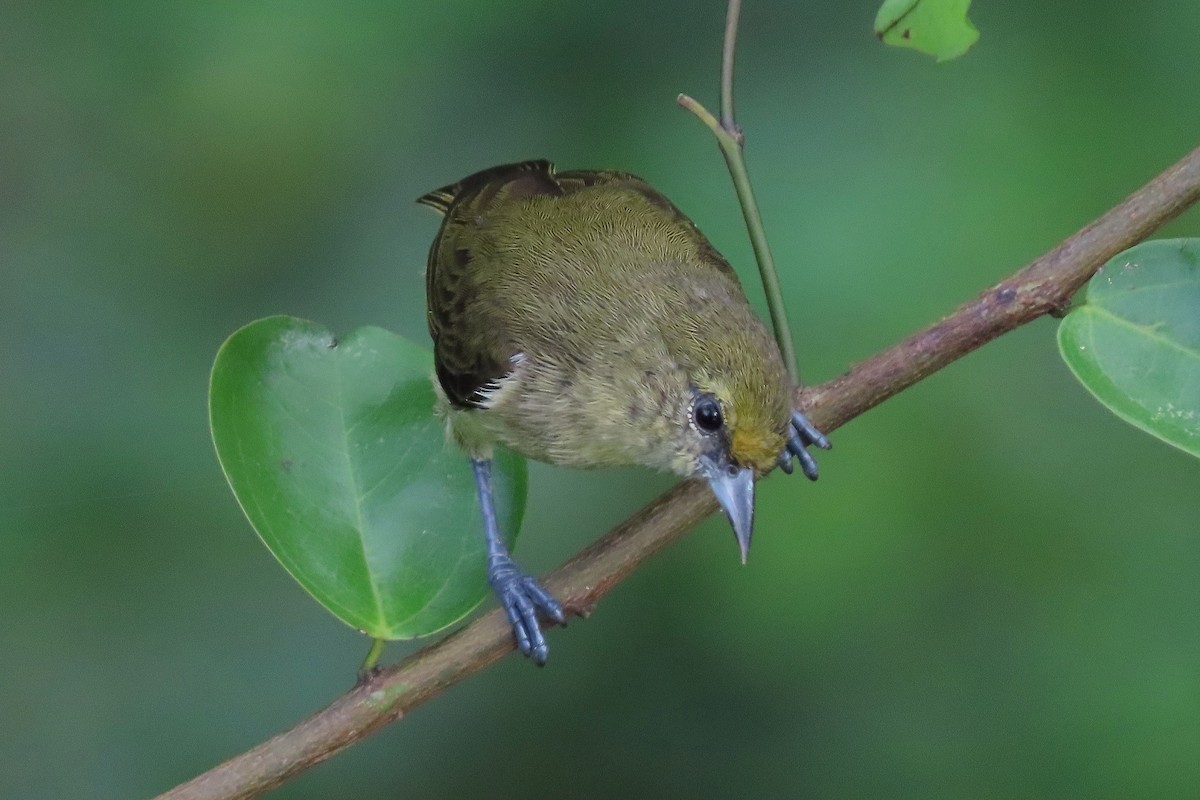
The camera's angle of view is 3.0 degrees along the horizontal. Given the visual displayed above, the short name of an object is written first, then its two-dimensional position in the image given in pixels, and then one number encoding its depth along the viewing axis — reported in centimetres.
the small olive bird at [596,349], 308
